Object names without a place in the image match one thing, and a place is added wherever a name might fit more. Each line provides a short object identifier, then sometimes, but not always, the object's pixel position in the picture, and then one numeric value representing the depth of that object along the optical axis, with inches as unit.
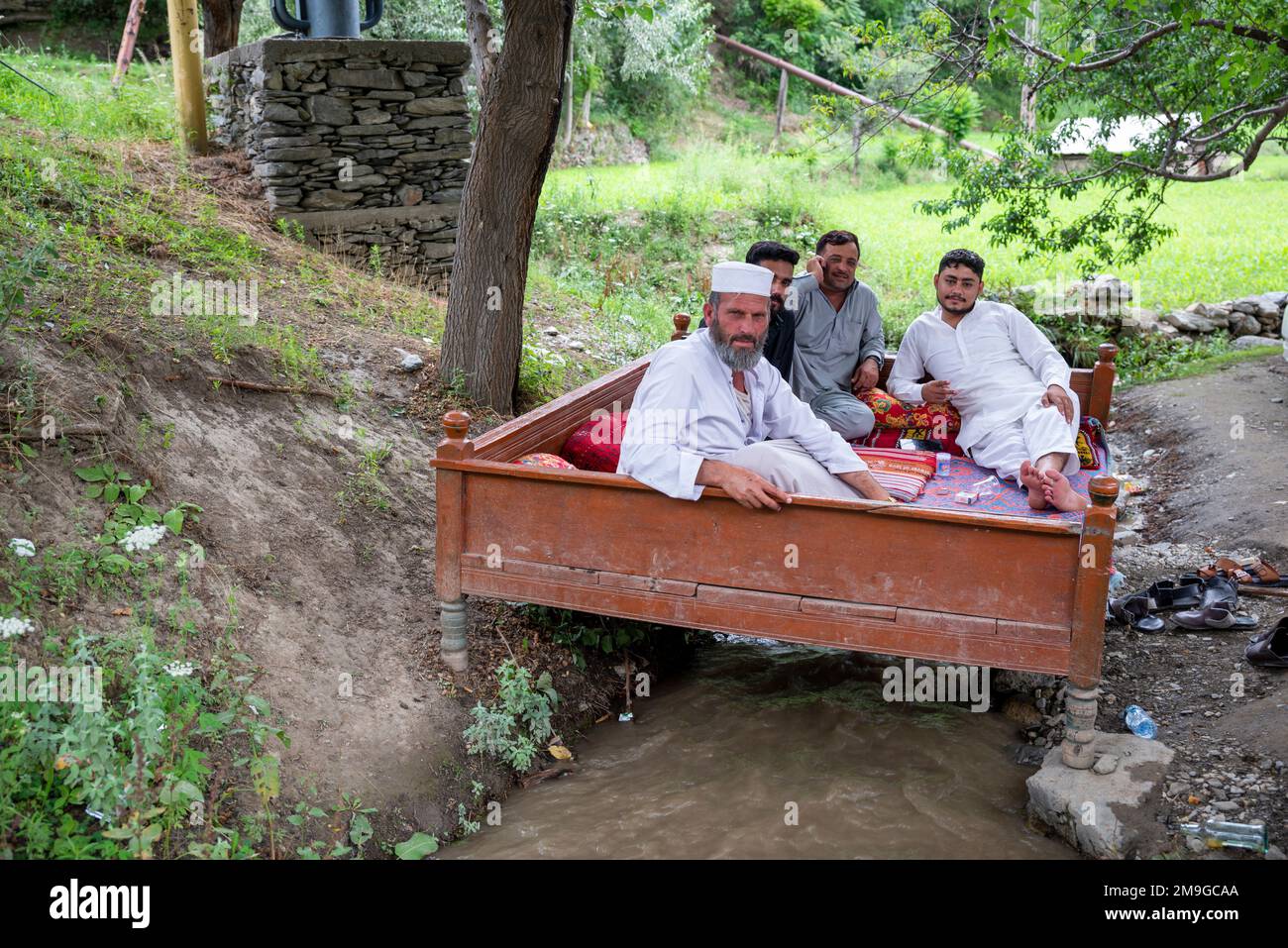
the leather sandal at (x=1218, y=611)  217.8
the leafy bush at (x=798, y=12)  1174.3
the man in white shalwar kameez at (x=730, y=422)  160.2
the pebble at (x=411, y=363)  272.5
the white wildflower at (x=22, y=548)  152.4
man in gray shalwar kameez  246.7
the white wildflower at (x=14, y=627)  134.0
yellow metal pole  356.8
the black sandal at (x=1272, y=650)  192.2
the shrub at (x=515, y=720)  172.2
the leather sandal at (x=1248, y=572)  230.7
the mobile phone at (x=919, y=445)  241.4
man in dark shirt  227.1
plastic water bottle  180.1
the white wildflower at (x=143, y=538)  158.6
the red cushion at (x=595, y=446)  204.8
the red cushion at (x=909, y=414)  244.2
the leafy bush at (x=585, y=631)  201.3
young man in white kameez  217.3
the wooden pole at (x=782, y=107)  984.9
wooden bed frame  147.7
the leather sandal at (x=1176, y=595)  227.8
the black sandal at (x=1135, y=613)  223.3
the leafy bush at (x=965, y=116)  970.7
